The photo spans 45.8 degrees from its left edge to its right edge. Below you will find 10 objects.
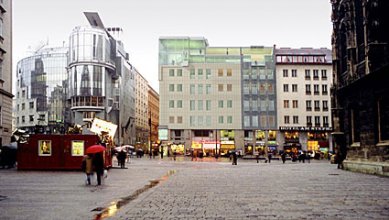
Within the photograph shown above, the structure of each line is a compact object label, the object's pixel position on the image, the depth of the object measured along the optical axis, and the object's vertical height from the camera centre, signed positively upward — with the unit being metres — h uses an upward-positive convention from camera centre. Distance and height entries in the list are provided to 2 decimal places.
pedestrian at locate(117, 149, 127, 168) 36.16 -1.21
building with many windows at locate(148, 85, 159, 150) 145.25 +11.59
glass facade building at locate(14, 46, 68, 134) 108.31 +12.89
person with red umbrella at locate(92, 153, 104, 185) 19.27 -0.91
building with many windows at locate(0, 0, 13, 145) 36.19 +5.81
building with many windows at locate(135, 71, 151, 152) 132.12 +8.92
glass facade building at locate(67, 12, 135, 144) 91.00 +13.60
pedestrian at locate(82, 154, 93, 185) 19.22 -1.03
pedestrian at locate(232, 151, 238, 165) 46.75 -1.83
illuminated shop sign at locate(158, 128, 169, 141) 84.06 +1.38
